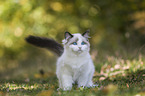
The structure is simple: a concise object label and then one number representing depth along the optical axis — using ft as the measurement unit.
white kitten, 24.11
